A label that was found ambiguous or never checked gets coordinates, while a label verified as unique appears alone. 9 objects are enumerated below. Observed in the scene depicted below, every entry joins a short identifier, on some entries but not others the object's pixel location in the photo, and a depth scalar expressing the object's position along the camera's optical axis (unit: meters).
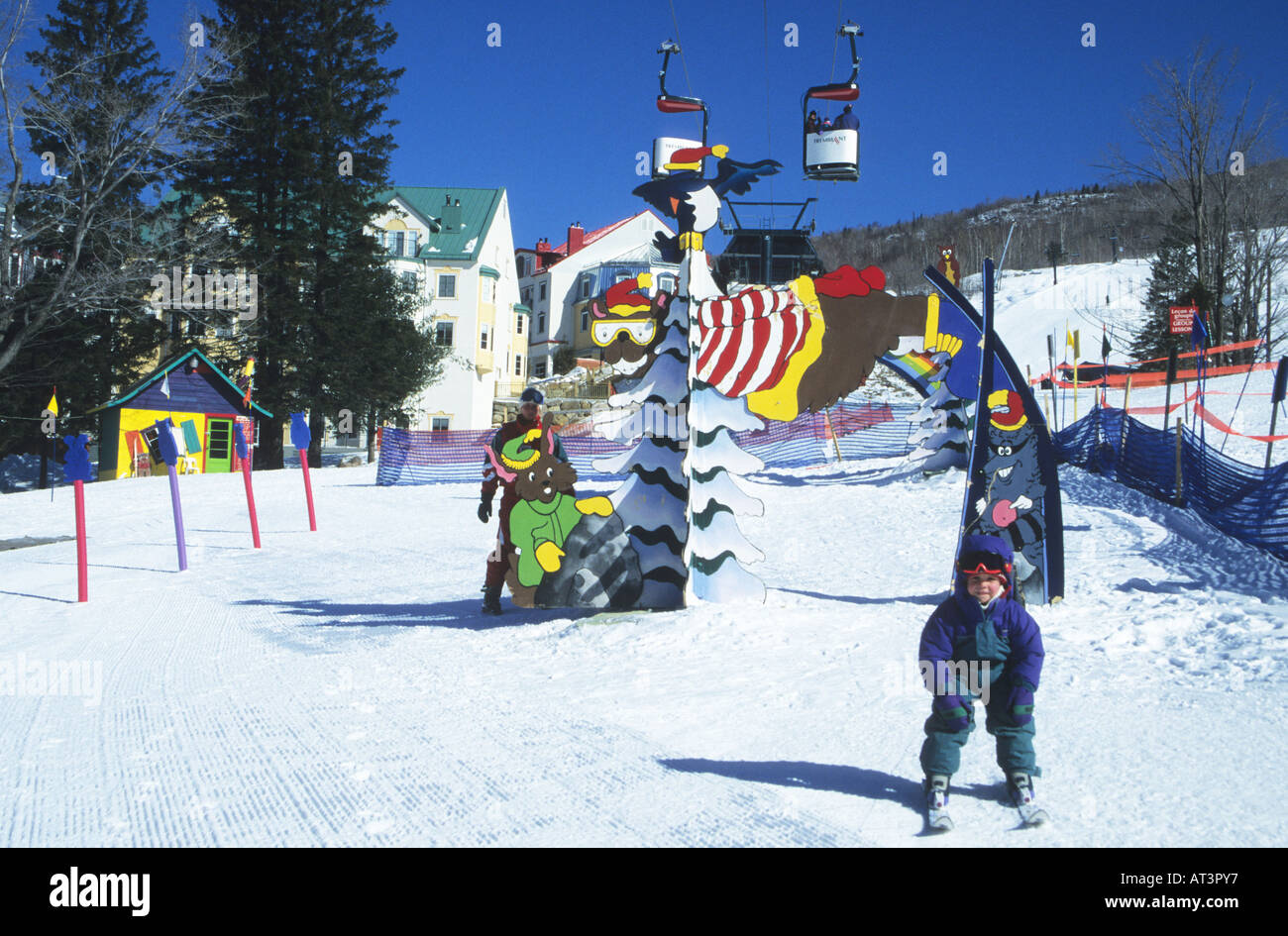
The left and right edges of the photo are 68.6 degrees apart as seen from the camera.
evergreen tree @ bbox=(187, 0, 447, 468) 29.78
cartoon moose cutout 7.80
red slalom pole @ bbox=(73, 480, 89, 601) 9.32
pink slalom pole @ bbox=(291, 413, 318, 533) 13.88
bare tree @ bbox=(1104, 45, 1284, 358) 33.41
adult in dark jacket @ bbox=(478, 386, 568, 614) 8.00
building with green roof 50.31
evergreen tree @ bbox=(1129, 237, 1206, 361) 38.81
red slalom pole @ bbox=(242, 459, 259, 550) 13.10
